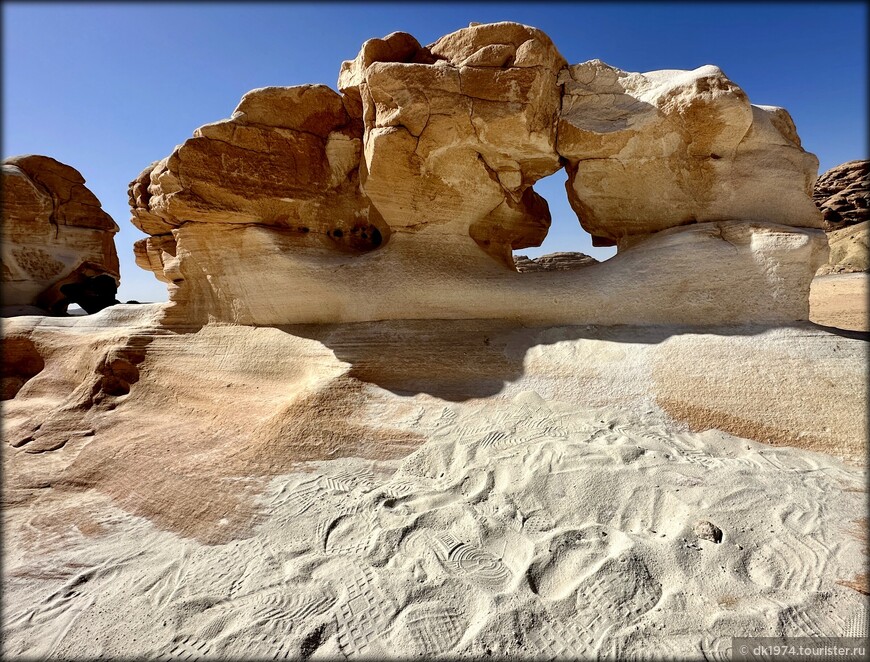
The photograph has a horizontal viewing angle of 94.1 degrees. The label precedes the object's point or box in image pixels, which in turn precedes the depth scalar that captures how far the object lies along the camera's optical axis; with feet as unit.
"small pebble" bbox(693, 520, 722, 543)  6.23
